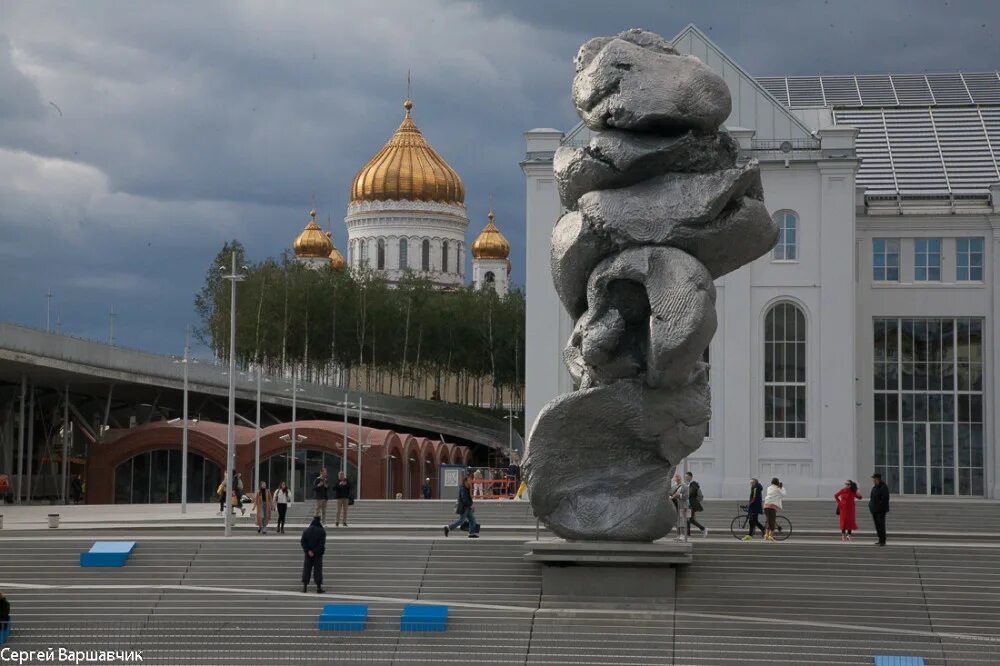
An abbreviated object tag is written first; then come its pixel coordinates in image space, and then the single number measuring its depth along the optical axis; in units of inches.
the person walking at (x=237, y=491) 1942.4
